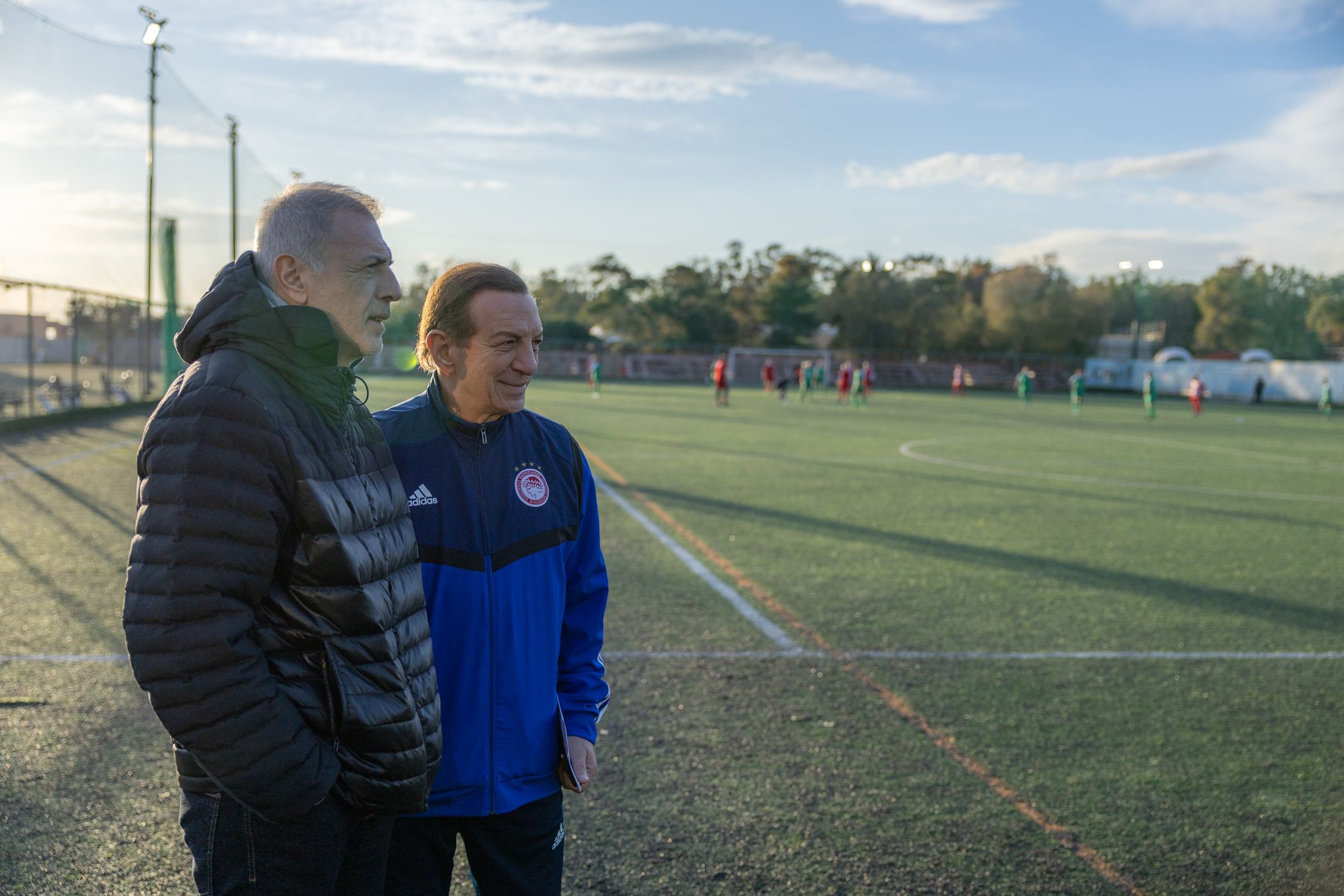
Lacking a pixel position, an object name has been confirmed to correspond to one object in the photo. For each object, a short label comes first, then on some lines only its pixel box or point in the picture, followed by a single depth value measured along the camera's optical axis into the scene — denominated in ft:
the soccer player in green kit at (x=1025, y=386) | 136.15
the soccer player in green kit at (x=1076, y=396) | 120.36
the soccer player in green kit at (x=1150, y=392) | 108.06
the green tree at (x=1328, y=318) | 343.05
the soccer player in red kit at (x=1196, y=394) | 116.37
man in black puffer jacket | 5.30
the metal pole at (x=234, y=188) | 94.17
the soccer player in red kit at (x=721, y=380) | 113.60
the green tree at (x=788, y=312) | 297.53
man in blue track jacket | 7.44
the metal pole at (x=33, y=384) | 62.28
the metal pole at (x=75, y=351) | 70.28
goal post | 221.66
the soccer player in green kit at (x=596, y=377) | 137.80
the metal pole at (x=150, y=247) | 71.61
